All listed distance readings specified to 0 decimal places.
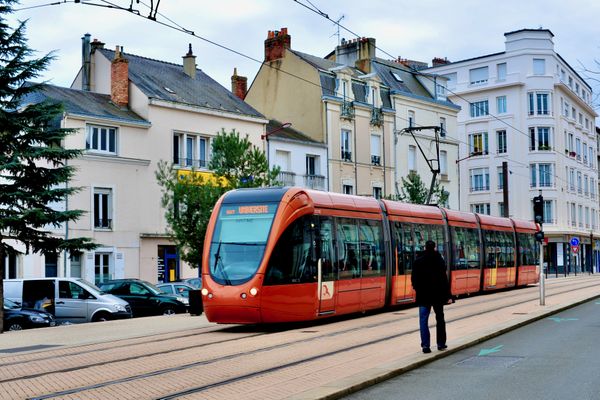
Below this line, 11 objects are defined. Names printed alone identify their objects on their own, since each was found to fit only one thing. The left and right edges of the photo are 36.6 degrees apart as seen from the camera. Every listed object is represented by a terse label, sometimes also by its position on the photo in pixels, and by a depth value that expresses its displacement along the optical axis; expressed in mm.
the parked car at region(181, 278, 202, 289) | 30531
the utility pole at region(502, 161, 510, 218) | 52412
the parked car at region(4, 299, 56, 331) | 22516
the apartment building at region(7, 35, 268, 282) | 37688
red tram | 17797
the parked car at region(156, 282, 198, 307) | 29297
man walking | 13109
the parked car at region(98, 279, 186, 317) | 27938
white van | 24781
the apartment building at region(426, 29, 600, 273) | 74875
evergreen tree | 20594
